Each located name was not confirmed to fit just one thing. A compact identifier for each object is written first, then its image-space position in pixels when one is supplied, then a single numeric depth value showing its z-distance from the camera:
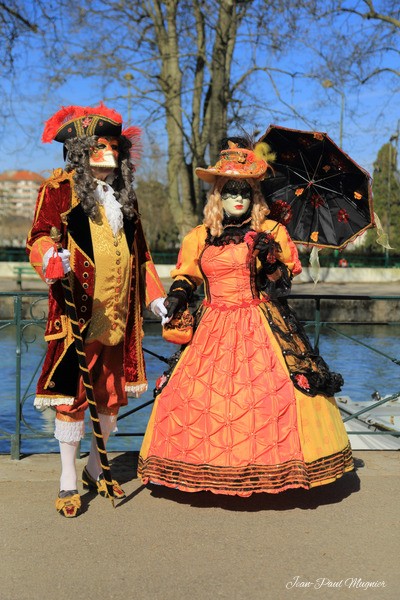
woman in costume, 3.74
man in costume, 3.80
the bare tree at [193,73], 14.75
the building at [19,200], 58.16
